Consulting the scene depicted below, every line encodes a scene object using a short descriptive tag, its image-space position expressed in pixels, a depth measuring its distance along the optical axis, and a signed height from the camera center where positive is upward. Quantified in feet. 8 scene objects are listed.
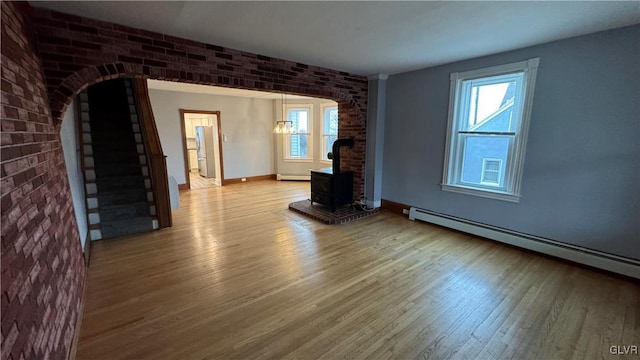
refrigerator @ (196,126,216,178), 26.48 -1.50
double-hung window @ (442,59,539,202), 10.43 +0.35
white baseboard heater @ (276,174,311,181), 26.30 -3.94
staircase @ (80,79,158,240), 12.32 -1.51
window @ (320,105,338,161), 24.26 +0.90
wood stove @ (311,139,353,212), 14.96 -2.69
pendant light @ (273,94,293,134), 22.61 +1.08
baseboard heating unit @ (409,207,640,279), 8.63 -4.01
